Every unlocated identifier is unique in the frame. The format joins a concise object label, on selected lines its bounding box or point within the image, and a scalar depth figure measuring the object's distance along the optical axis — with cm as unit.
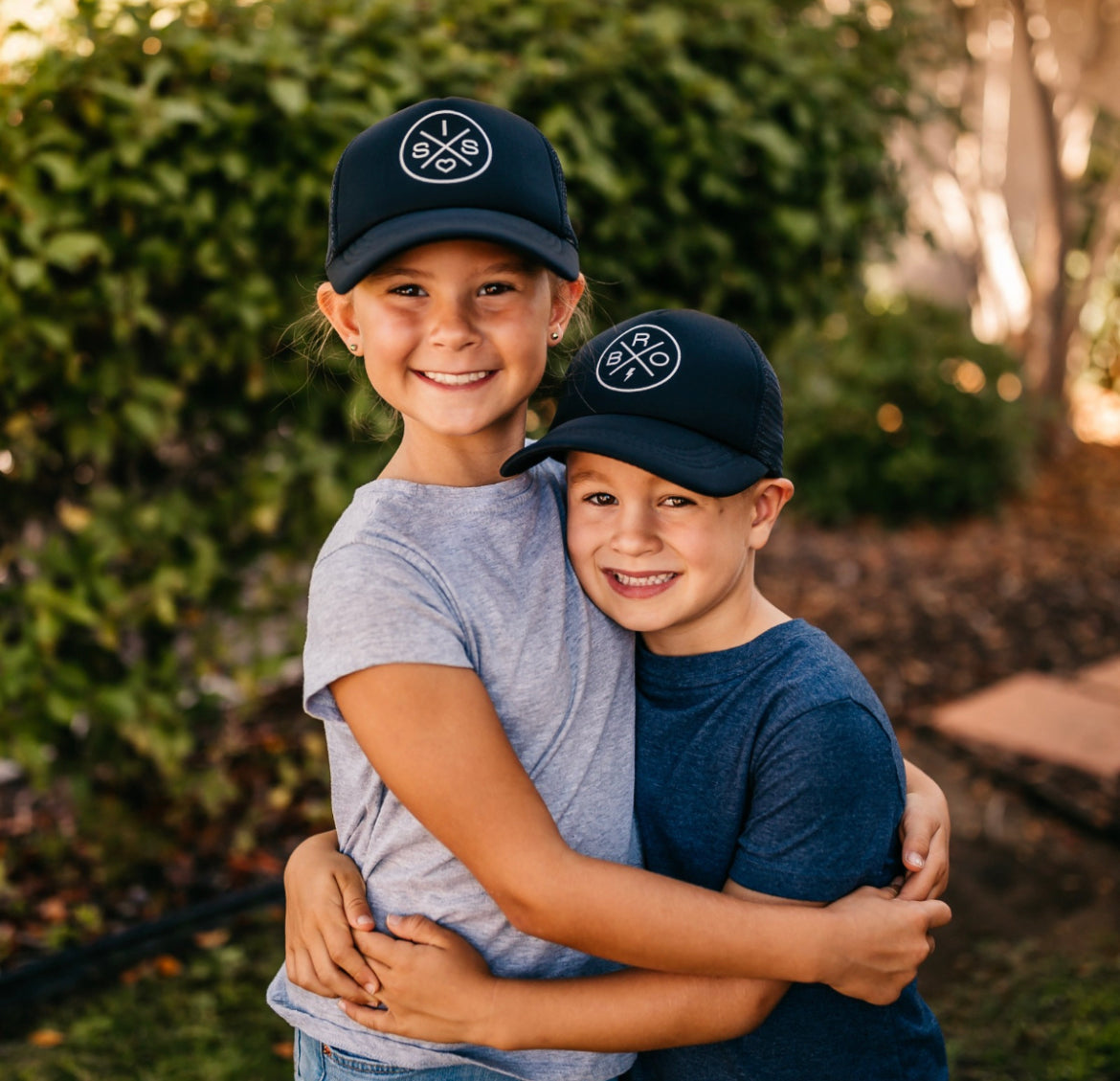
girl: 131
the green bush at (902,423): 684
